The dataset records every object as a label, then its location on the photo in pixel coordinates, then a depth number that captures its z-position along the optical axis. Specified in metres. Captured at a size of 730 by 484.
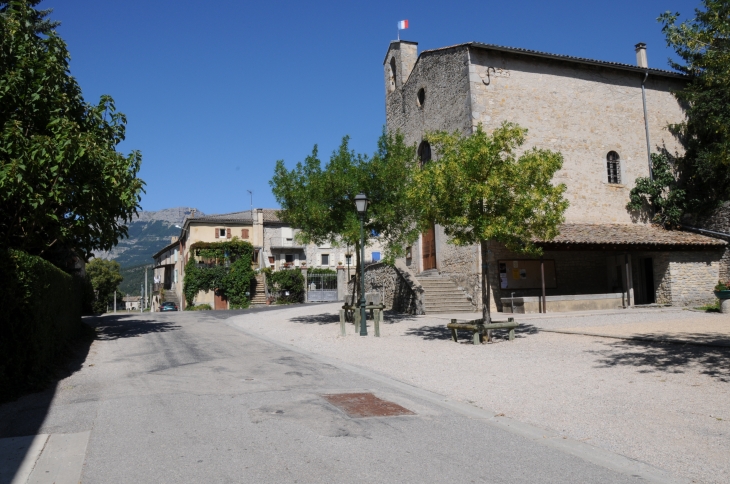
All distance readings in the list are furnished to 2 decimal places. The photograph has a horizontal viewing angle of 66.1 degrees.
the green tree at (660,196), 24.56
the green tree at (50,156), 11.73
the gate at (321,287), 45.28
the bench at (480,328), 12.56
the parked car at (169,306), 50.34
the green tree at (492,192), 12.23
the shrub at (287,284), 44.94
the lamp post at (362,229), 14.79
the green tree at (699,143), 23.86
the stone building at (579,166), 21.75
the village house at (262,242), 49.06
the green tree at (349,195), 17.00
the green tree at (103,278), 63.11
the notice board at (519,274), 21.58
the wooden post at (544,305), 19.92
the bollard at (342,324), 15.22
